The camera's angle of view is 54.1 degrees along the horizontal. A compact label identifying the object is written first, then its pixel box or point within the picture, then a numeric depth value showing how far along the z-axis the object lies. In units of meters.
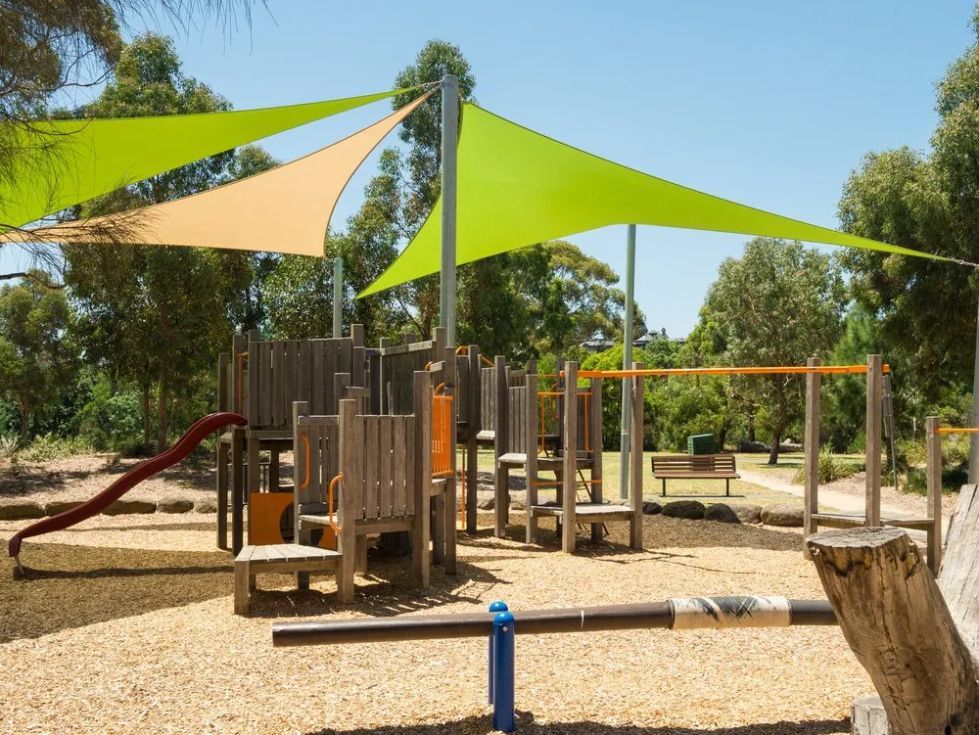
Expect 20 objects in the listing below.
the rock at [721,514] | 11.13
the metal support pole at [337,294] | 14.64
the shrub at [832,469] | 17.58
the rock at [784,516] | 10.92
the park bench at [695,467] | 15.86
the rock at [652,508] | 11.65
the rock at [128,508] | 12.16
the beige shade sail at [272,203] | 10.77
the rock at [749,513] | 11.20
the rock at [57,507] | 11.75
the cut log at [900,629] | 2.56
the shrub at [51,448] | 17.78
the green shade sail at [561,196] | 9.61
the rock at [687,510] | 11.30
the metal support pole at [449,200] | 8.87
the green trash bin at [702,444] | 21.28
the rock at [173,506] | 12.40
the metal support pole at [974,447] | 12.58
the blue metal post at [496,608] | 3.63
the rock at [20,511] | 11.52
